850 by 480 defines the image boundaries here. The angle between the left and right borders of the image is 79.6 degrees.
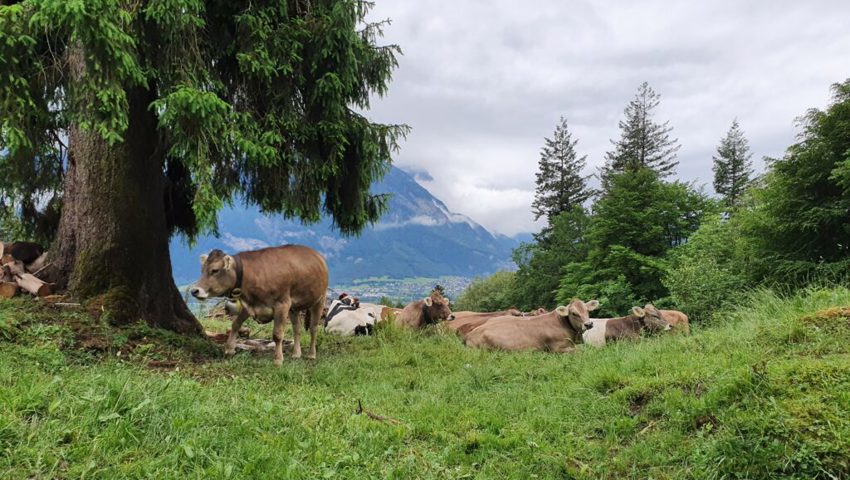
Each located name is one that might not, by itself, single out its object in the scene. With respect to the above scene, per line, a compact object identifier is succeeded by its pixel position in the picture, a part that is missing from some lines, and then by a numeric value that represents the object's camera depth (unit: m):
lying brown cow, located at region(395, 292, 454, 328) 12.52
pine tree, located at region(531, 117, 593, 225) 50.06
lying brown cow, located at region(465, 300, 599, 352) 9.41
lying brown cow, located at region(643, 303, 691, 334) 10.32
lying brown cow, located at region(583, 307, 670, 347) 10.83
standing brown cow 7.30
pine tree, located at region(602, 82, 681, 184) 48.16
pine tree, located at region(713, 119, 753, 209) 50.03
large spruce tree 5.62
